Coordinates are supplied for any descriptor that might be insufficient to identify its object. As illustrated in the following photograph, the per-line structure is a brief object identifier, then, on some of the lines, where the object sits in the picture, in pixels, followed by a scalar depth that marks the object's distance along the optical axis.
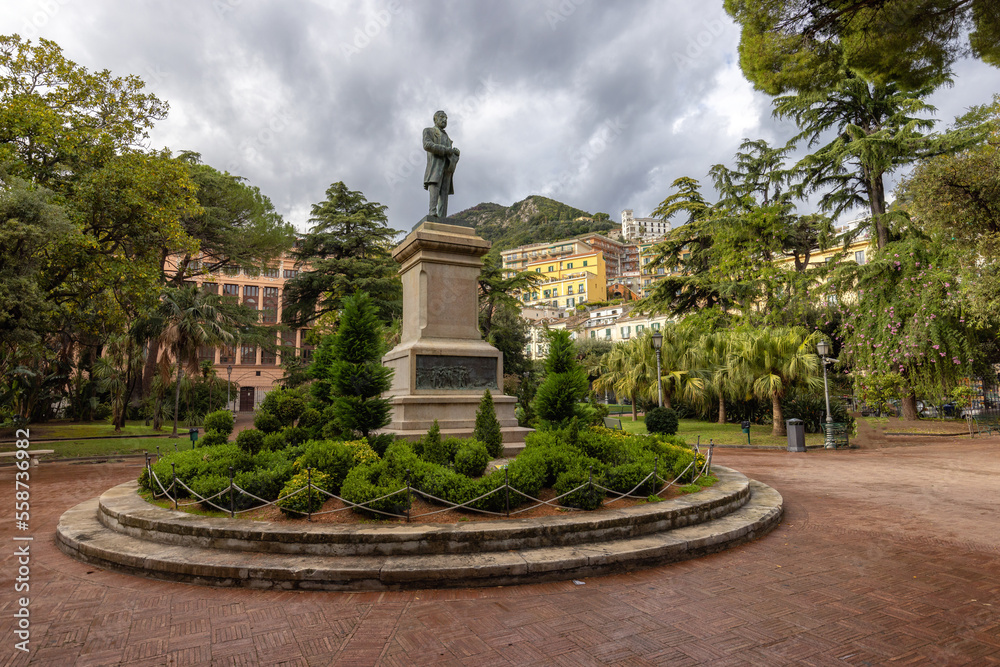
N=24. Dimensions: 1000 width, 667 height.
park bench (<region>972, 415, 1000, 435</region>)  23.16
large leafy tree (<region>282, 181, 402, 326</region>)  29.47
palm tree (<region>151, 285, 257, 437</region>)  25.36
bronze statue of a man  12.58
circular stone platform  5.25
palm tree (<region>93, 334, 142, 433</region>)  26.17
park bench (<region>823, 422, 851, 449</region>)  19.33
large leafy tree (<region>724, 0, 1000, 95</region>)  7.09
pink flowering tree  21.92
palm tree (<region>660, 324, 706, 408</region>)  26.30
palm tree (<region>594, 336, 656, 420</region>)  27.12
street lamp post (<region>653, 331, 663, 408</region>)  21.30
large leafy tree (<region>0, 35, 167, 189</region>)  15.26
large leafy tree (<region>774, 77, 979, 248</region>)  24.30
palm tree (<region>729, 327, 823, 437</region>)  20.84
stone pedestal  10.48
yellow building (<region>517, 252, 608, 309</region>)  109.88
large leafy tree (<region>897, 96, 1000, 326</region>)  17.25
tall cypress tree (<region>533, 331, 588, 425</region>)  11.05
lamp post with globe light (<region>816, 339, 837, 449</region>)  19.23
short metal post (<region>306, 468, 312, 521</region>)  6.24
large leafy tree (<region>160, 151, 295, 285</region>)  30.53
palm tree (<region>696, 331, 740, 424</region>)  22.69
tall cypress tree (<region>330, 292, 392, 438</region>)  9.16
